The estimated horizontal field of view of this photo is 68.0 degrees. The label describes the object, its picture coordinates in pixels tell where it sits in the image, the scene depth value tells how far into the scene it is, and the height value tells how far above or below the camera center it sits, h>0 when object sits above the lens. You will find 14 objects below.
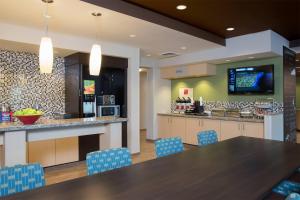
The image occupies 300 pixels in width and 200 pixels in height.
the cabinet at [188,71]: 5.32 +0.73
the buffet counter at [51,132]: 2.59 -0.44
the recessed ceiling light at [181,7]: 3.07 +1.29
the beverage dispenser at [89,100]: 4.25 +0.00
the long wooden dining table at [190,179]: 1.16 -0.50
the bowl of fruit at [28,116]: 2.71 -0.19
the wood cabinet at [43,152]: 3.55 -0.85
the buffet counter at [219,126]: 4.18 -0.59
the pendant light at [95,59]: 2.75 +0.51
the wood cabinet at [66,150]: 3.82 -0.88
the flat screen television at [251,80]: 4.68 +0.42
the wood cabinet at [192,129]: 5.29 -0.71
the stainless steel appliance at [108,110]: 4.45 -0.21
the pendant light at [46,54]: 2.38 +0.49
